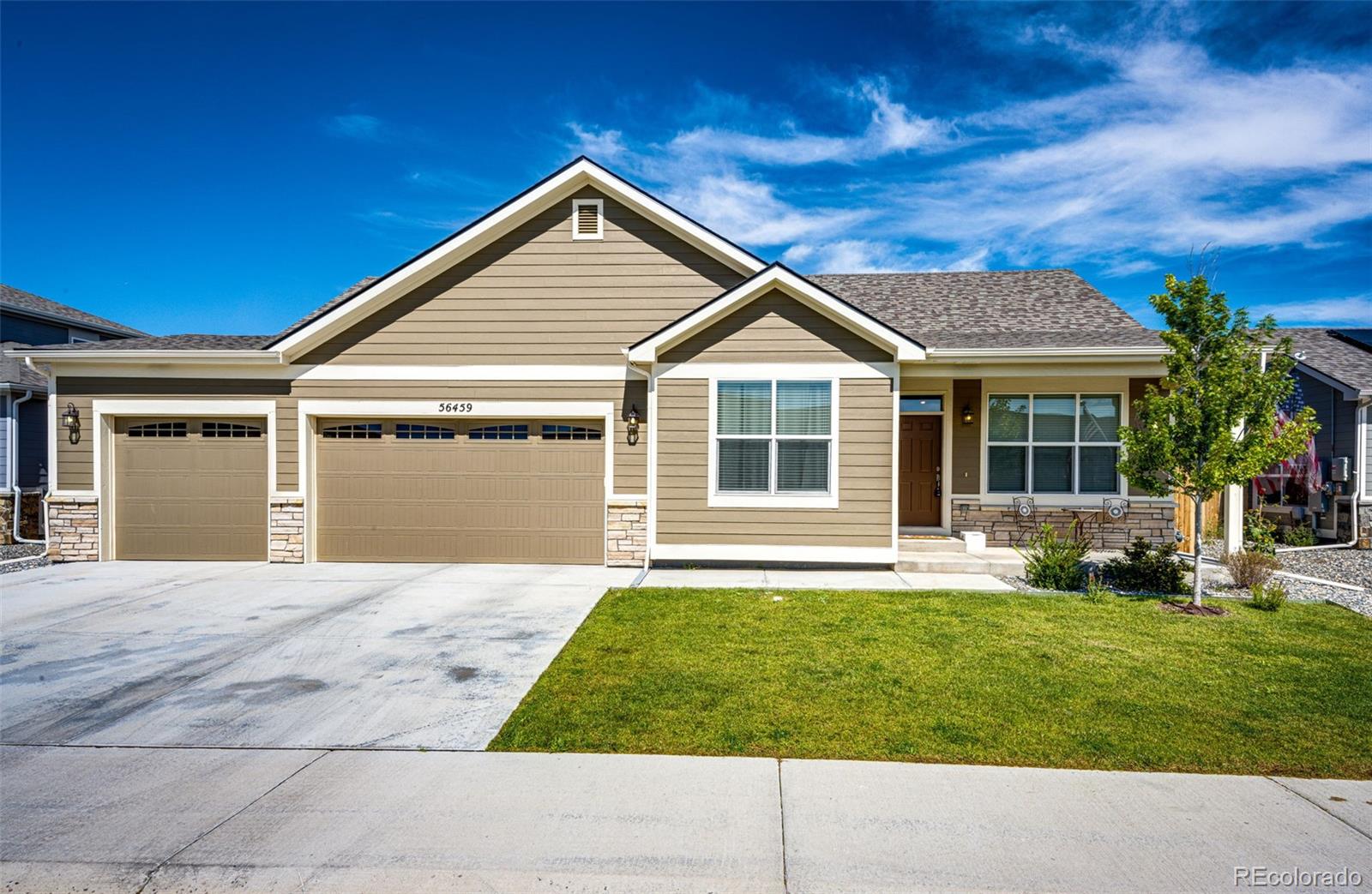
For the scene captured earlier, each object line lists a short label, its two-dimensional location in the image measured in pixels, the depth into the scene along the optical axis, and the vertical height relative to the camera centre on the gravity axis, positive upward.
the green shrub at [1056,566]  8.88 -1.65
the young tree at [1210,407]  7.54 +0.47
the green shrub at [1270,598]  7.74 -1.80
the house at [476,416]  10.69 +0.40
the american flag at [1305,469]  13.76 -0.46
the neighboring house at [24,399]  14.45 +0.84
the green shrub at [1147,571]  8.59 -1.68
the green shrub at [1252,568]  8.81 -1.65
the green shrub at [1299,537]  13.50 -1.85
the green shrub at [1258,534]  10.63 -1.49
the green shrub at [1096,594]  8.12 -1.87
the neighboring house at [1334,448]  13.22 -0.02
